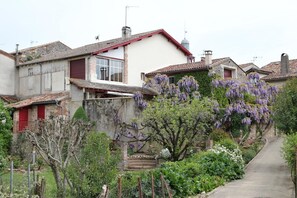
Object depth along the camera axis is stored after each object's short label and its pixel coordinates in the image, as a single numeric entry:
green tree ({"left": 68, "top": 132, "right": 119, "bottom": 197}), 11.88
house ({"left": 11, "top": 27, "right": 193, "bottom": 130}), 28.16
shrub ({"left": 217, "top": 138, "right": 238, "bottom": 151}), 20.47
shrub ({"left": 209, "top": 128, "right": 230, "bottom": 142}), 23.34
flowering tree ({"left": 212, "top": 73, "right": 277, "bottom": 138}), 24.78
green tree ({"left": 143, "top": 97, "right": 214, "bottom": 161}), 19.94
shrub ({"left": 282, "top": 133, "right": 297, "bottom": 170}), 14.74
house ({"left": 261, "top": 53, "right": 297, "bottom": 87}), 35.24
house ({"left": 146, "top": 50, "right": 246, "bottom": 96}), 27.55
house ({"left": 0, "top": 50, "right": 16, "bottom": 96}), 33.26
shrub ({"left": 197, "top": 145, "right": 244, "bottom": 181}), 17.42
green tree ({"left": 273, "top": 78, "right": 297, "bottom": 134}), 18.61
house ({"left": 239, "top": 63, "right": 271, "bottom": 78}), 39.12
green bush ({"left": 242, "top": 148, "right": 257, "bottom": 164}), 21.48
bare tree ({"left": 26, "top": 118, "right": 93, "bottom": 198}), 12.26
